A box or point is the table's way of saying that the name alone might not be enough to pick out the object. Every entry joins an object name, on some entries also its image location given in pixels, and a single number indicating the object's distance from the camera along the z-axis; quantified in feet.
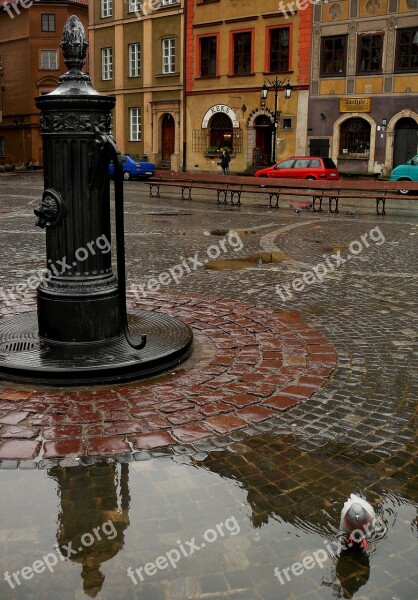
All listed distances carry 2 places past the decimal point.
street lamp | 100.99
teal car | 83.41
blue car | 104.63
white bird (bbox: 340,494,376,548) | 10.27
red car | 87.04
